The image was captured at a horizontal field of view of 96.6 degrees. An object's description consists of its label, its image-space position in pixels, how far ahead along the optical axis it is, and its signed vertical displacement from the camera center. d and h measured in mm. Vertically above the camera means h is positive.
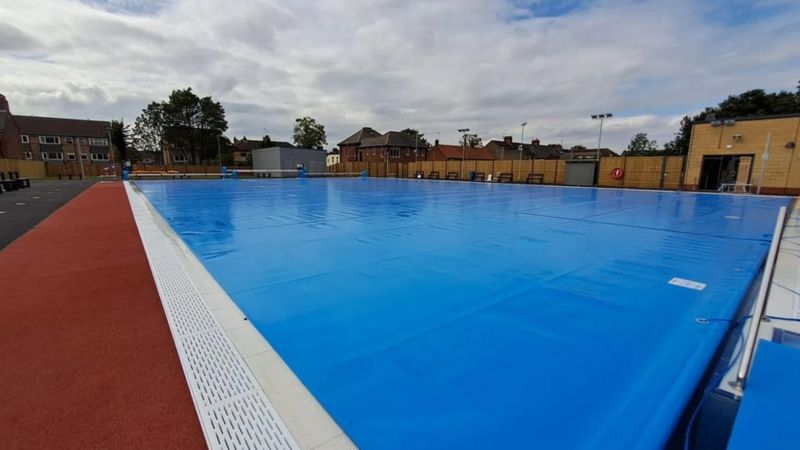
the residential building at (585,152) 68500 +4365
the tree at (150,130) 52438 +5349
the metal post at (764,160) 17366 +810
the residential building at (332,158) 83862 +2314
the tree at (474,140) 78994 +6703
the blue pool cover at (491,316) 2057 -1364
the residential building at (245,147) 72350 +4108
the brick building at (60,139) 49781 +3371
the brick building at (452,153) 55988 +2791
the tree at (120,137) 55188 +4041
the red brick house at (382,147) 54125 +3416
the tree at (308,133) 68250 +6564
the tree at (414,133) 78250 +8141
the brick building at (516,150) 63406 +4107
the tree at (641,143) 78225 +6792
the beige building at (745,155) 17297 +1068
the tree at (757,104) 33594 +7112
